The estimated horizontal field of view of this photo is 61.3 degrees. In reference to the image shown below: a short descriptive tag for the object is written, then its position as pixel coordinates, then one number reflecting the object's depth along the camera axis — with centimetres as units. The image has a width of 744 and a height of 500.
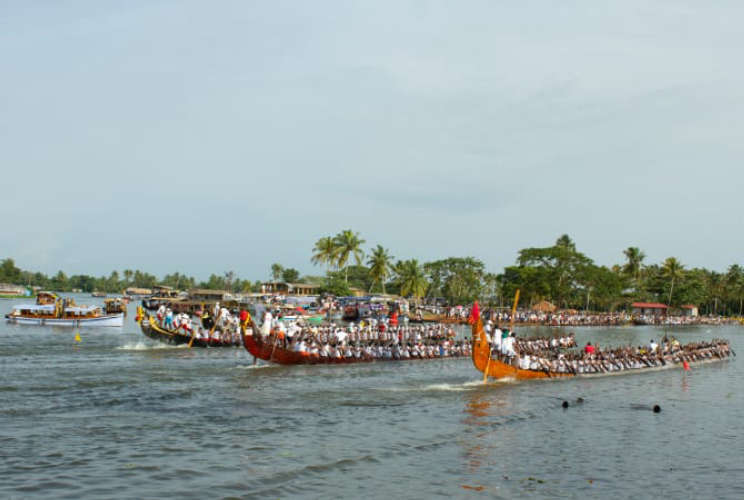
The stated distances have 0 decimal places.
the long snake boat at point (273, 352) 3297
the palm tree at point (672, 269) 11992
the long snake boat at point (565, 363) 2780
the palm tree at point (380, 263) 10038
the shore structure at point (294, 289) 11944
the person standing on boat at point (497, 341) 2879
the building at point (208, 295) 10519
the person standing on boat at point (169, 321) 4375
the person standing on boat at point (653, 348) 3944
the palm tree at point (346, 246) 9862
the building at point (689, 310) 12400
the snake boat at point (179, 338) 4297
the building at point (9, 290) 15200
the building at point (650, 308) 11891
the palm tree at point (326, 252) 10012
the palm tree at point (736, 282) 12925
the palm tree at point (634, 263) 12488
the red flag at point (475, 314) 2519
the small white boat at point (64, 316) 6162
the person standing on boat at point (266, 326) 3231
